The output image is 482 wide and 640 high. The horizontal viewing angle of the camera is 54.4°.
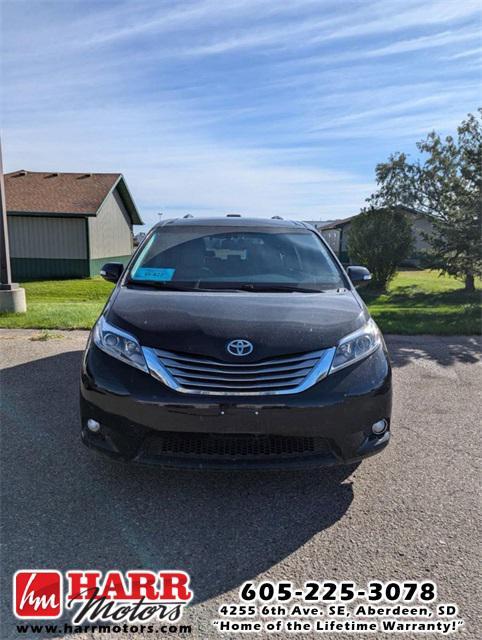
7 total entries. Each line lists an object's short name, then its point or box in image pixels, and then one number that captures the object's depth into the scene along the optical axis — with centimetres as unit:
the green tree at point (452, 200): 1305
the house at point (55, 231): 2081
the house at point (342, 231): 2061
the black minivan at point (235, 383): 261
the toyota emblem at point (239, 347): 272
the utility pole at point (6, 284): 887
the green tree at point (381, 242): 1881
